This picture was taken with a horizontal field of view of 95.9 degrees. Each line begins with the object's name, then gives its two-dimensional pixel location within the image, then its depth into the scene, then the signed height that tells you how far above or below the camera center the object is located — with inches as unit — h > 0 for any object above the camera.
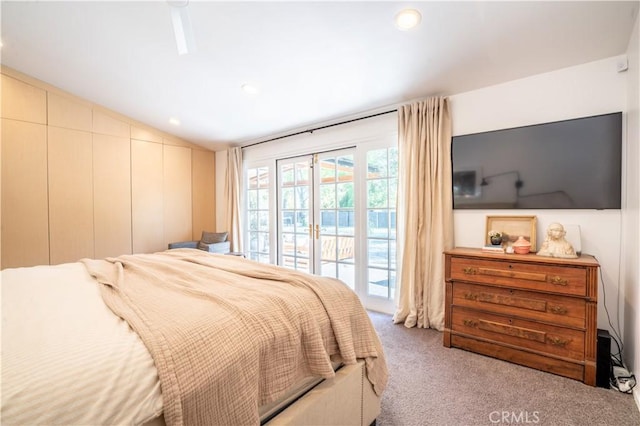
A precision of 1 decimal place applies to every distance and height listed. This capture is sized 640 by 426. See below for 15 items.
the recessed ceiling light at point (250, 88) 125.6 +53.7
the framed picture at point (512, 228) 97.5 -6.9
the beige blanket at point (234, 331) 36.2 -18.7
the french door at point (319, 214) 147.3 -2.5
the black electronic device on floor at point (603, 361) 75.7 -40.7
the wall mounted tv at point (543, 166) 87.0 +14.2
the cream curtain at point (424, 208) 114.7 +0.3
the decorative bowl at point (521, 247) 92.4 -12.4
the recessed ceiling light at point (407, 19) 78.4 +52.9
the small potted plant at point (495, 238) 100.3 -10.3
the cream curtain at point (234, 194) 196.5 +10.7
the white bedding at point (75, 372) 27.8 -17.3
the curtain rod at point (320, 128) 133.3 +44.0
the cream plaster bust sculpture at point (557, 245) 85.3 -11.2
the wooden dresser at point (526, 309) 78.2 -30.3
